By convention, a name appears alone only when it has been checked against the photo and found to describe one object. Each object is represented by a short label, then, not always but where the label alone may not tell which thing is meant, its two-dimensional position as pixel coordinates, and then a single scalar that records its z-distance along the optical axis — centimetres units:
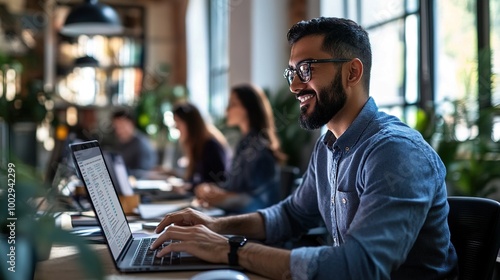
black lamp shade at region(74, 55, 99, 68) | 735
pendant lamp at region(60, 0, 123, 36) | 503
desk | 135
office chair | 147
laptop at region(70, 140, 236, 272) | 140
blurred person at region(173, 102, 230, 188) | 425
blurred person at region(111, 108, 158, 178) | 629
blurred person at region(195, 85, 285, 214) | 303
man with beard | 126
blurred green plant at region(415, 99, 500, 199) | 297
